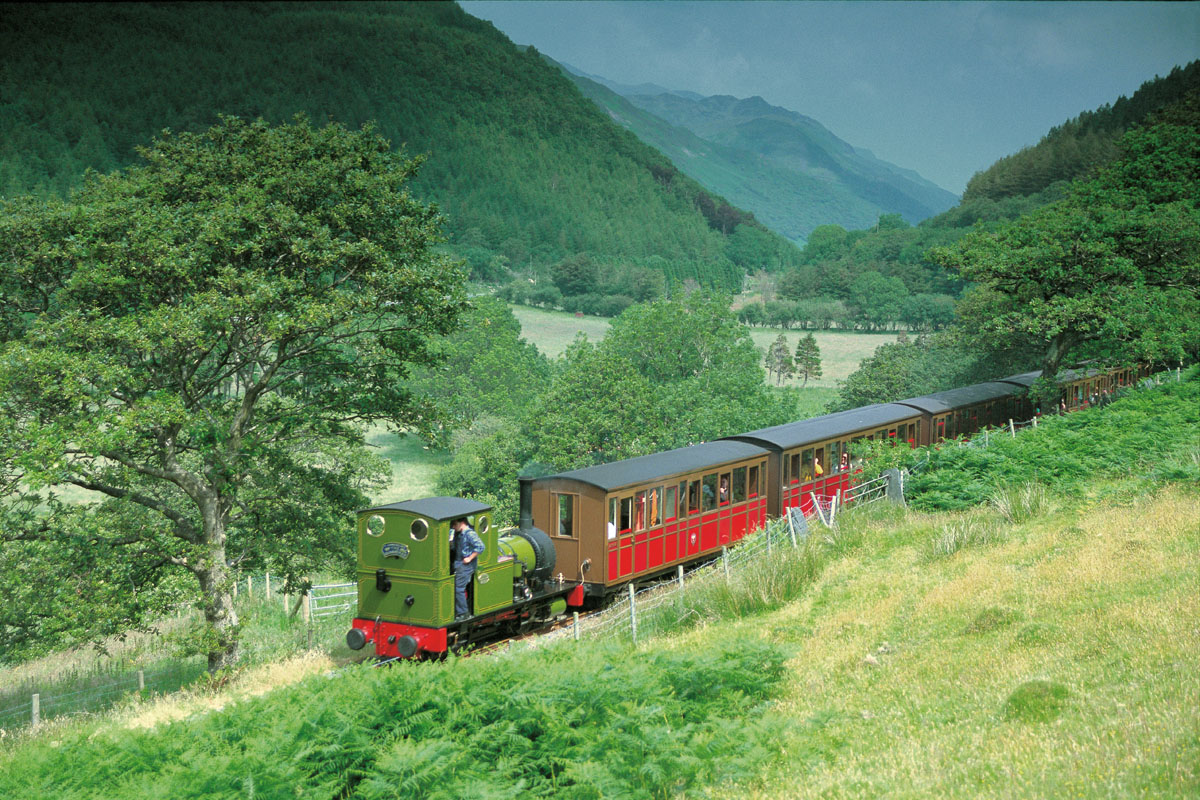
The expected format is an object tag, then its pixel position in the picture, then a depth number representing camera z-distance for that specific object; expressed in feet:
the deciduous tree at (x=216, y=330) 54.03
